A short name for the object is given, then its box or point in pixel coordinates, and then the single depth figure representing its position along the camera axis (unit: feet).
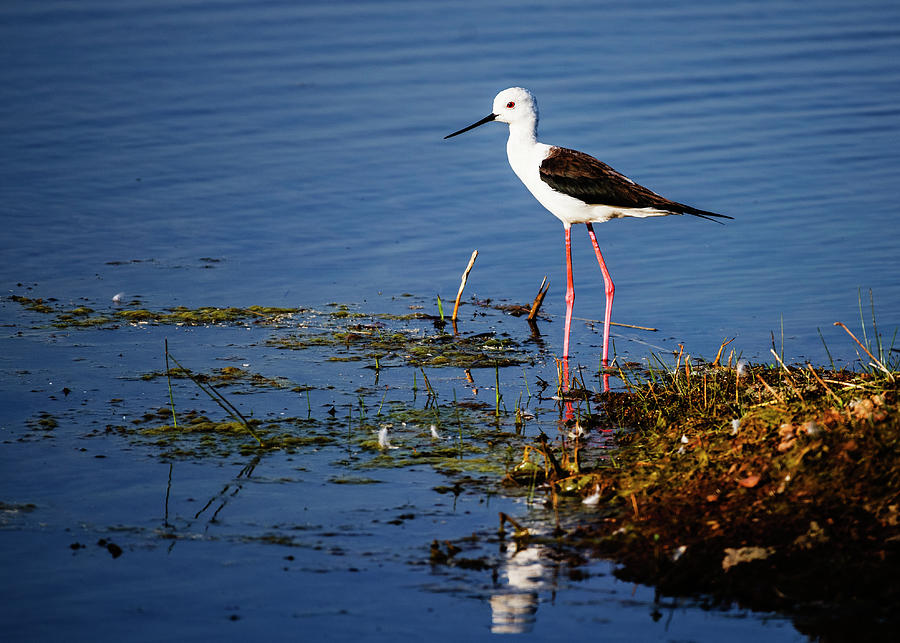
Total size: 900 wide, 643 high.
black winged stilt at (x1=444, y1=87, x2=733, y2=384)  50.96
